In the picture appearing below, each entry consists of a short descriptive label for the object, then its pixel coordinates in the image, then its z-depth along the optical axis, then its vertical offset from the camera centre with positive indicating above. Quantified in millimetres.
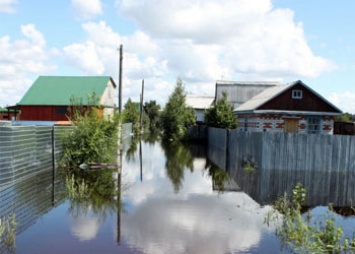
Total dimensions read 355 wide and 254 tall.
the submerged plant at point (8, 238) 6723 -2351
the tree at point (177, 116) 40625 -552
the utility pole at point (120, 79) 34156 +2660
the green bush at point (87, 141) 16344 -1384
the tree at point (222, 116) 34000 -370
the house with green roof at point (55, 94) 38844 +1446
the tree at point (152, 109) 87438 +211
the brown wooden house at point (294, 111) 31578 +205
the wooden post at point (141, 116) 54872 -883
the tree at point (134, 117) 47606 -975
